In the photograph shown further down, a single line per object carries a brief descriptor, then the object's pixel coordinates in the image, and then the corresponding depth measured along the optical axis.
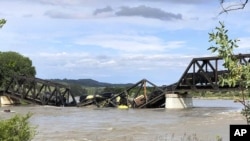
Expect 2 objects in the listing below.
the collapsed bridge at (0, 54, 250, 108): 72.00
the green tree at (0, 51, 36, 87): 116.63
